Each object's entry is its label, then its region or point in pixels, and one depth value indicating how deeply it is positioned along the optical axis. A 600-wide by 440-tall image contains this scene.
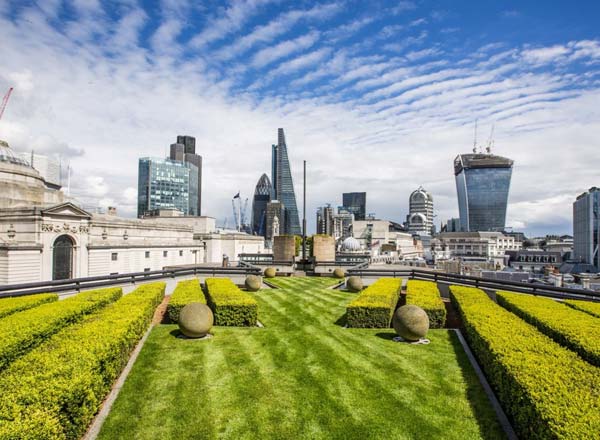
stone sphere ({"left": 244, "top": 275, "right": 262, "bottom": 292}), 26.20
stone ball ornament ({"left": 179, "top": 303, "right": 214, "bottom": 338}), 14.41
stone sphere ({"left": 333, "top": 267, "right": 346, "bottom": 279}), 34.31
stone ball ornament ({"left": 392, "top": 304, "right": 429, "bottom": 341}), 14.28
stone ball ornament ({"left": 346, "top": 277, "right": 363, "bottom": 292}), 26.41
